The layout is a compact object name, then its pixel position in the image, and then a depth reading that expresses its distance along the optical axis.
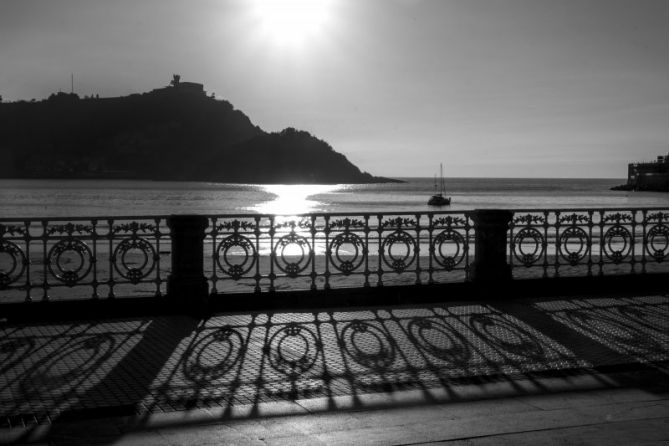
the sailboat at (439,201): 109.12
